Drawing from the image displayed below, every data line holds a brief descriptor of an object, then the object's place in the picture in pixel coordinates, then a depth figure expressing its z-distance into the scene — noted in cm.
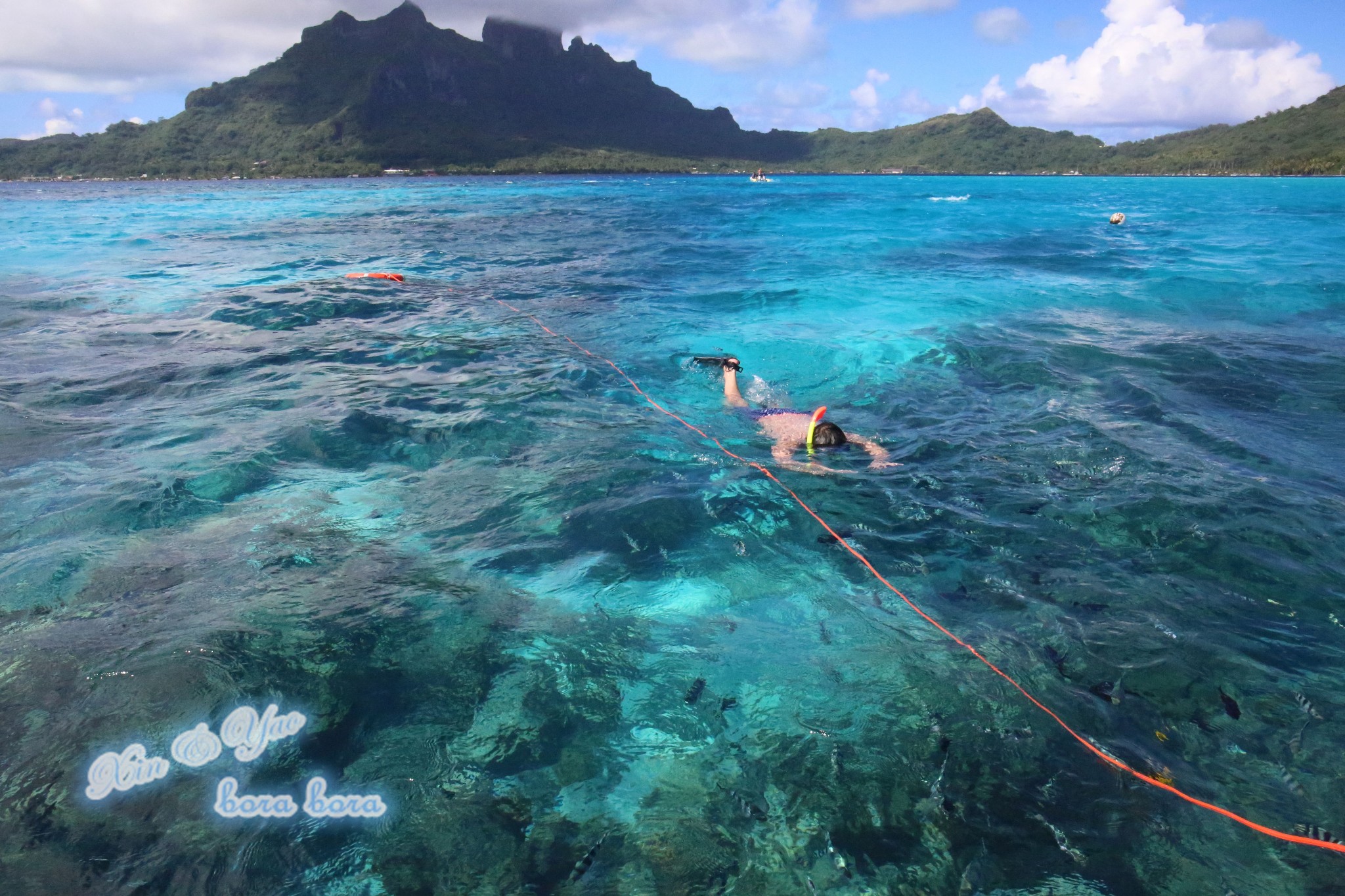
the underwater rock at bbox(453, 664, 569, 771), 383
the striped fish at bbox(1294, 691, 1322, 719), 420
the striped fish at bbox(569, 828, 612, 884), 321
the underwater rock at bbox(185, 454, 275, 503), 648
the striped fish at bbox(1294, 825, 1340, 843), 343
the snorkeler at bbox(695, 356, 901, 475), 767
